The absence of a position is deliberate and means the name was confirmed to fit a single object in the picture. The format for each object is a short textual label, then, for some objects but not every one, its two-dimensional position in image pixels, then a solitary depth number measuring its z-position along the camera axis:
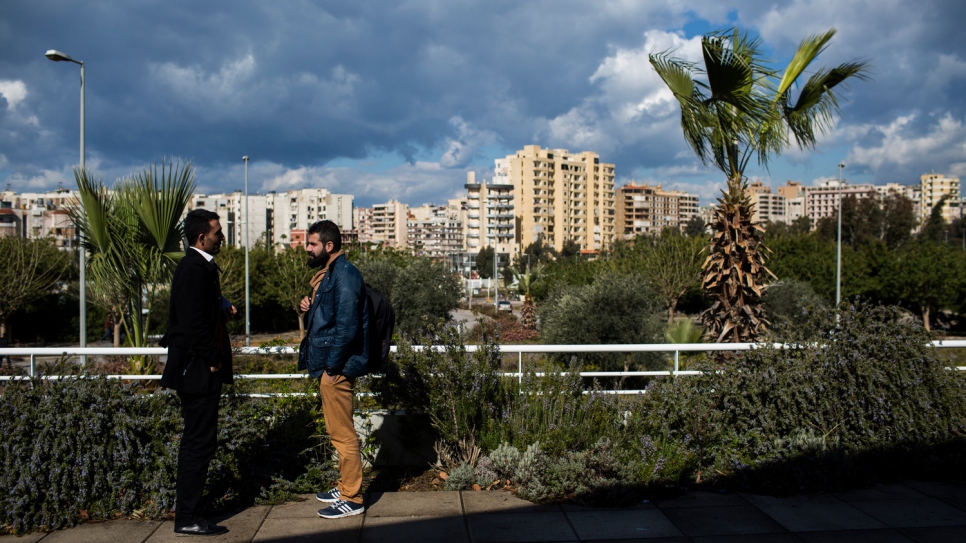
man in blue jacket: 4.29
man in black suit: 4.04
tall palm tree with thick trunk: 8.56
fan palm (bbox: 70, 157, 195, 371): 8.40
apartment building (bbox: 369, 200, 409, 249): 196.62
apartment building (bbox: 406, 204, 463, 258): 192.94
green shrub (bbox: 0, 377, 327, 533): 4.27
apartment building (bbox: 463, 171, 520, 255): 136.12
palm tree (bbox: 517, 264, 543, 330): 34.31
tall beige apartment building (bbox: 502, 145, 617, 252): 137.88
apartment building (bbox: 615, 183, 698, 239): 178.38
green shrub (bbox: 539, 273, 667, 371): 14.99
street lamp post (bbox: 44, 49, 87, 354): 14.48
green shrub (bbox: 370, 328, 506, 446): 5.07
